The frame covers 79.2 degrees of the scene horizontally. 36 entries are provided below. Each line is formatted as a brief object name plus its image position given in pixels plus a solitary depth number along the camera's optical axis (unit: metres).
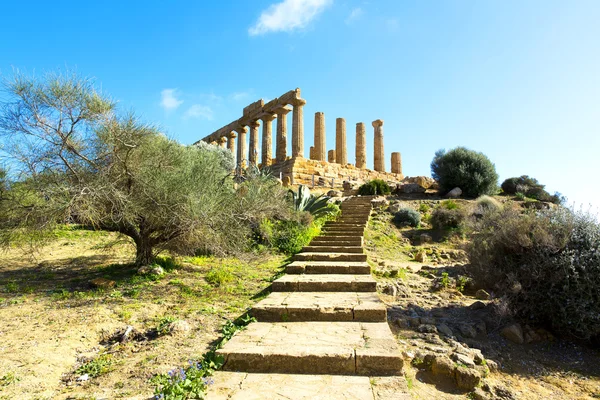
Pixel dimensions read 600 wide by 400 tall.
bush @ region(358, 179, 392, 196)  17.67
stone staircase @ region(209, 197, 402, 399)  3.01
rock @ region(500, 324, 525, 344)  4.52
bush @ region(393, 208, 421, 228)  12.68
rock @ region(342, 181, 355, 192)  19.55
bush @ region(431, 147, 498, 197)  17.88
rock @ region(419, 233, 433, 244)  11.26
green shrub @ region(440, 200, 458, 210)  13.12
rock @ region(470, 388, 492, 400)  3.10
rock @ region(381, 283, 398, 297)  5.94
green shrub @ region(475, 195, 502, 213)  14.19
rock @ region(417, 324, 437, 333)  4.52
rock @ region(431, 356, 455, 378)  3.36
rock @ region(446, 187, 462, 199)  17.62
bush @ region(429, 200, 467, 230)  12.10
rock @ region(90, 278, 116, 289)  5.90
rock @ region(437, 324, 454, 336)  4.50
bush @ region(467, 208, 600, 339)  4.36
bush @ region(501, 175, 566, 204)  17.59
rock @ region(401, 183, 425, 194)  18.45
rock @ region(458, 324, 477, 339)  4.57
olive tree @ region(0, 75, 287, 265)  5.23
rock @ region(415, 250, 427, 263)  9.30
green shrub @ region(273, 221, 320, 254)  9.38
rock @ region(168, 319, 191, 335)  4.25
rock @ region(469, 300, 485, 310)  5.38
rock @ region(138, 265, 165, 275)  6.51
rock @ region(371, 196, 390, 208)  14.90
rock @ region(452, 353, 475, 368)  3.49
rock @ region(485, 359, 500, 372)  3.75
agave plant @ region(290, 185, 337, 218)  11.51
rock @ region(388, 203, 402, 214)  13.79
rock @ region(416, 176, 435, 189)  21.16
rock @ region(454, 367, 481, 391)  3.22
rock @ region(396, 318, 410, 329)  4.72
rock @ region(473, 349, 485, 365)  3.76
